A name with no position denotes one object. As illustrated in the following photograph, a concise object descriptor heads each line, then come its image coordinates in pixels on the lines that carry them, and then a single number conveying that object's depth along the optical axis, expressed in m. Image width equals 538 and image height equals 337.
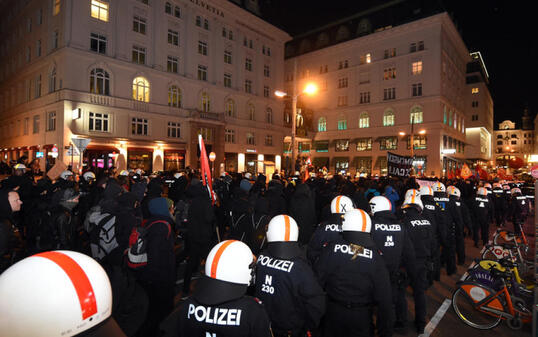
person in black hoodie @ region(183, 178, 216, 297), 5.98
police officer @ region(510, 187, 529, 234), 11.70
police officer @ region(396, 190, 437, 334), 4.82
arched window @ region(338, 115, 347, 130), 51.91
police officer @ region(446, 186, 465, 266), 7.89
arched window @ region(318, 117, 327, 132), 54.56
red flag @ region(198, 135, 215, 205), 6.72
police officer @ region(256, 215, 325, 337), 2.94
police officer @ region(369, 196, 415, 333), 4.42
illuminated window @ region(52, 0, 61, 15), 26.69
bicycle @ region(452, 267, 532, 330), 4.99
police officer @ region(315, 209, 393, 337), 3.36
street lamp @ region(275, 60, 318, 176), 17.45
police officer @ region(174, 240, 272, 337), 2.10
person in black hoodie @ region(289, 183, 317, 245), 7.94
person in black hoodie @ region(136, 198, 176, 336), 4.05
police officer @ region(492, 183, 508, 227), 13.10
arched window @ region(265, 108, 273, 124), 43.63
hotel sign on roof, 35.11
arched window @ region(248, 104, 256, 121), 41.44
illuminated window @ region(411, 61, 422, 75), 43.78
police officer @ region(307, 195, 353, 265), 4.66
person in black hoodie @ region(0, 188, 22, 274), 3.79
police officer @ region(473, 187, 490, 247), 10.22
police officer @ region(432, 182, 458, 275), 7.39
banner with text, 13.16
